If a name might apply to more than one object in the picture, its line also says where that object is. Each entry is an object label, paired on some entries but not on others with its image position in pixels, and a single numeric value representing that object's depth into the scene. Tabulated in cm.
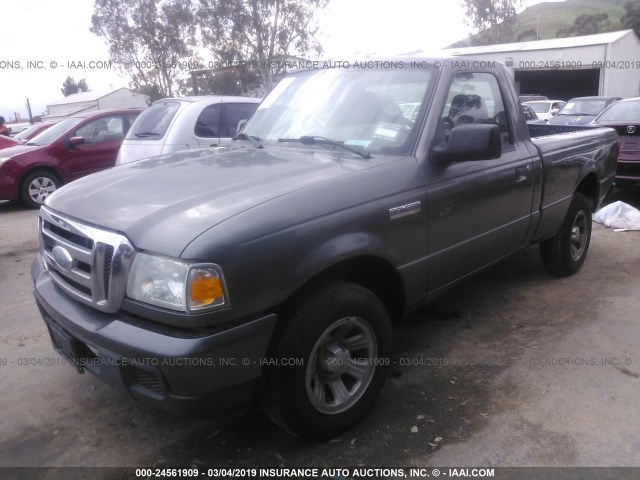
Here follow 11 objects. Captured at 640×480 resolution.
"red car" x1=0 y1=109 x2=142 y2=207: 888
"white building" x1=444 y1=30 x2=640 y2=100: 2738
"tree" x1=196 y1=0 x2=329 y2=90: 2631
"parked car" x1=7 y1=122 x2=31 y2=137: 2891
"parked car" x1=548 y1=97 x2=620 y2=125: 1385
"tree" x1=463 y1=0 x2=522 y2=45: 5022
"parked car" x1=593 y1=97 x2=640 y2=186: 772
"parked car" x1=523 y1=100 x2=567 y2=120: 1969
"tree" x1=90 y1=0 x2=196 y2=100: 2745
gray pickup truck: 214
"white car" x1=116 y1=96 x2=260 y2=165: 691
